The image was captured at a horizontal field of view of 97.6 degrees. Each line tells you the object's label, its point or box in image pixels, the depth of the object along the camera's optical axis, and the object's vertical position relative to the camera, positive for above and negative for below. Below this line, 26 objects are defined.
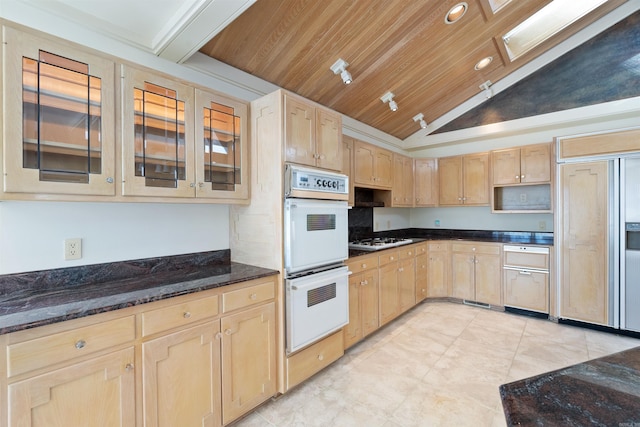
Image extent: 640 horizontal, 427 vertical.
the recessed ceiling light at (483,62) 3.38 +1.83
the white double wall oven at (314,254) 2.08 -0.34
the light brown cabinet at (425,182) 4.59 +0.49
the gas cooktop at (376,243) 3.21 -0.40
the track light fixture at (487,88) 3.93 +1.77
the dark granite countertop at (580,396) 0.62 -0.47
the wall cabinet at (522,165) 3.72 +0.64
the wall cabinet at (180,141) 1.68 +0.49
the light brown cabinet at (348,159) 3.12 +0.60
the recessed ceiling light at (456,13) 2.47 +1.80
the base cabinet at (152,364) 1.13 -0.76
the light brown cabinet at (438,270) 4.27 -0.89
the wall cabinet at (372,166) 3.32 +0.58
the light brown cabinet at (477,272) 3.90 -0.88
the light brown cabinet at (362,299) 2.77 -0.91
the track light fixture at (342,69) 2.70 +1.40
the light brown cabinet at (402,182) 4.09 +0.46
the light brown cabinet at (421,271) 4.01 -0.88
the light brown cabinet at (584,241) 3.11 -0.35
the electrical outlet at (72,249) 1.68 -0.21
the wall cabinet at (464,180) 4.21 +0.49
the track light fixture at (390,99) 3.48 +1.42
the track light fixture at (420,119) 4.27 +1.43
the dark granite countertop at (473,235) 3.89 -0.39
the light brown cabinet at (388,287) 3.20 -0.89
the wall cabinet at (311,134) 2.14 +0.65
